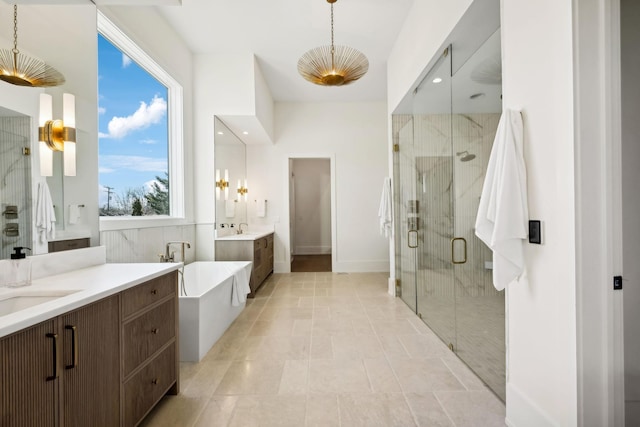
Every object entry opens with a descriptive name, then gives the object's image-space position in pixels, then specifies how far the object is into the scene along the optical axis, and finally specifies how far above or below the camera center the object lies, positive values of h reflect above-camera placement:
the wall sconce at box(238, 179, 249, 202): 5.61 +0.50
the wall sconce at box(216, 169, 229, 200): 4.57 +0.51
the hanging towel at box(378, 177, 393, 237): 4.39 +0.04
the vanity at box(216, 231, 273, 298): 4.45 -0.55
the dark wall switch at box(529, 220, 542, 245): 1.45 -0.10
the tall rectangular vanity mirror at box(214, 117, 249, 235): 4.62 +0.70
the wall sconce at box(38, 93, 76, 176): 1.79 +0.54
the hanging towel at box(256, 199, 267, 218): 6.00 +0.14
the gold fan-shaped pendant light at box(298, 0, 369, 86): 3.22 +1.60
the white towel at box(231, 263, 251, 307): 3.31 -0.84
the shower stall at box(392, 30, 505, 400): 2.07 +0.08
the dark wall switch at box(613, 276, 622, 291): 1.23 -0.30
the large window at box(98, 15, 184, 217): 2.92 +0.98
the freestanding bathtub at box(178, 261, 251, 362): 2.50 -0.89
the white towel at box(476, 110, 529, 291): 1.51 +0.05
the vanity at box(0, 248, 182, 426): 0.98 -0.55
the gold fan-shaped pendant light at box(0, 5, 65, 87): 1.55 +0.85
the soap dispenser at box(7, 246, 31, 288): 1.46 -0.26
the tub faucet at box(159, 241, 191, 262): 3.23 -0.46
